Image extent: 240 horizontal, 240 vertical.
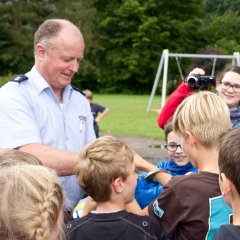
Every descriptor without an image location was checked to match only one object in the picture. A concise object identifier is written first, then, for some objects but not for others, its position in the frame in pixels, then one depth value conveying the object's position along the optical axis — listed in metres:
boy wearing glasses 3.64
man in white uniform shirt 3.59
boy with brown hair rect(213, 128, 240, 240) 2.29
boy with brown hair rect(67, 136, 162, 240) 2.90
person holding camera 5.03
